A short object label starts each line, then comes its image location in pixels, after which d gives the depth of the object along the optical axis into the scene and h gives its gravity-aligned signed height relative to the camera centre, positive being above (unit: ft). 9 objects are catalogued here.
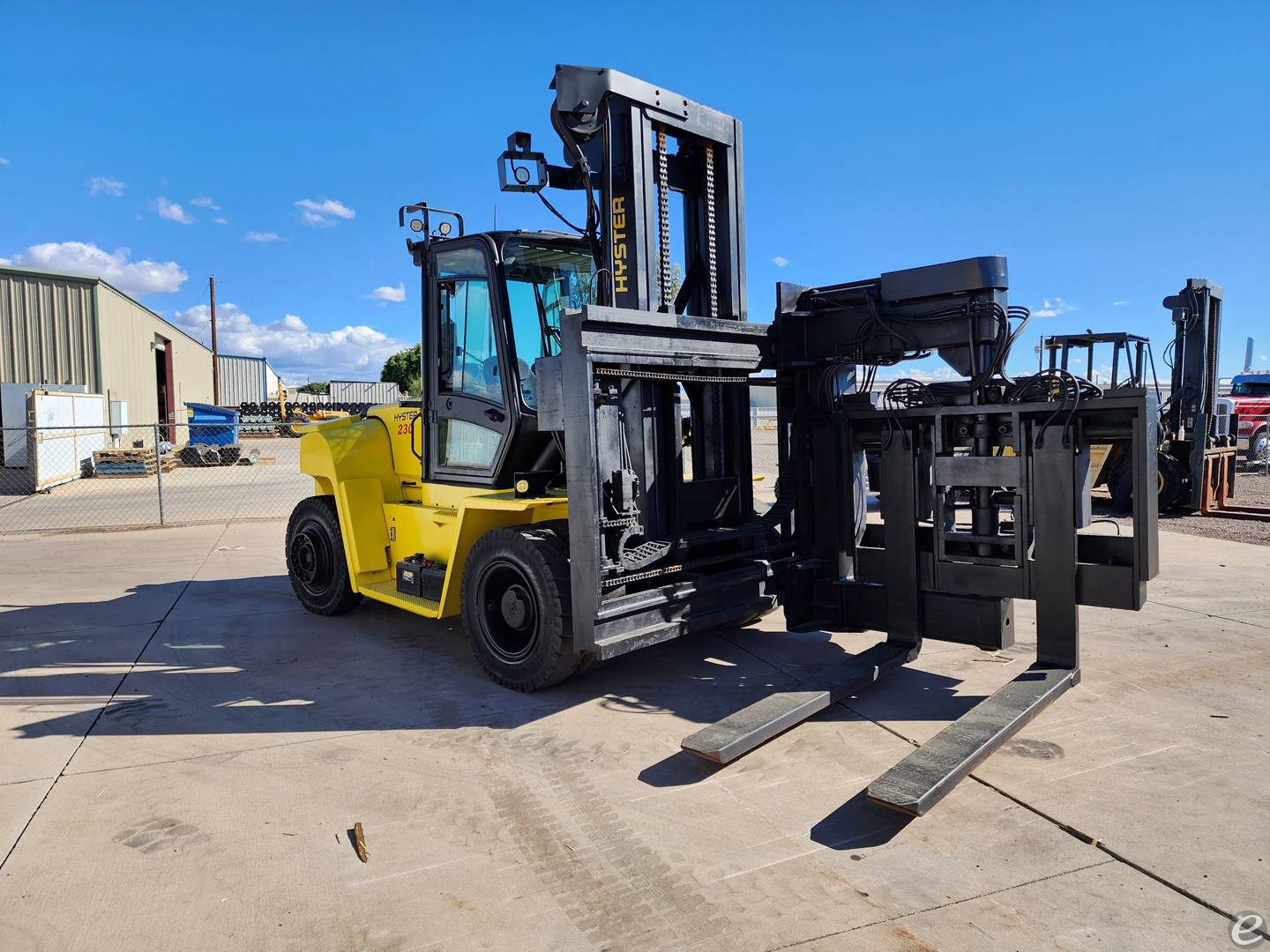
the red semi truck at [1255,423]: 64.85 +0.11
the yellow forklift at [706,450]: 15.26 -0.26
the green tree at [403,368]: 230.68 +22.00
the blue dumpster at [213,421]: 97.96 +3.47
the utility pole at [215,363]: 141.69 +14.63
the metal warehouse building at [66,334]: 88.58 +13.00
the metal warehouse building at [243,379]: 214.69 +18.20
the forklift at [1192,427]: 41.32 -0.01
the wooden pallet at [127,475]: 74.49 -1.83
